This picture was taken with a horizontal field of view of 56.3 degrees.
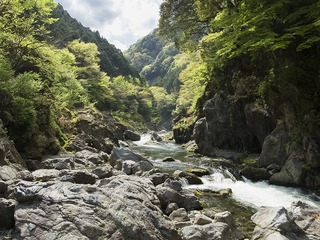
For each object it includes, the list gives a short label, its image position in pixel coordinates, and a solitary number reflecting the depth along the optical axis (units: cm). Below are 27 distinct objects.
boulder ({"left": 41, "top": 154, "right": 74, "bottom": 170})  1868
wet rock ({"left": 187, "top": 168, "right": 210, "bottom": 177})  1987
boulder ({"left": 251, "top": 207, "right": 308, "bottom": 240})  874
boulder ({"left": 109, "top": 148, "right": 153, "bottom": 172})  2020
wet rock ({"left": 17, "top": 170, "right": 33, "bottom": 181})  1198
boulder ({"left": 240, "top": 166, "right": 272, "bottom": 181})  1834
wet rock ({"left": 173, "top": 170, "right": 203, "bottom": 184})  1759
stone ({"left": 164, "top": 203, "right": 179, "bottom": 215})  1135
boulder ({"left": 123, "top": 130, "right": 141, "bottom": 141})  5317
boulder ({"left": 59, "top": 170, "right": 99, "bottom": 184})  1118
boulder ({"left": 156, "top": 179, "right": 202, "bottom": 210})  1215
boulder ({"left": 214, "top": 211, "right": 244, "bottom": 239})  963
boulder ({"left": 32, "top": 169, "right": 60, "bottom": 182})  1348
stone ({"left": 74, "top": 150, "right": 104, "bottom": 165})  2348
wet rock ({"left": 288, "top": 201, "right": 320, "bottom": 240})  928
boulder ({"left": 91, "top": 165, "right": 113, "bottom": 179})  1490
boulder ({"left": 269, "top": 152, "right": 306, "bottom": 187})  1617
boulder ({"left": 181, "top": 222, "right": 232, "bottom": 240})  861
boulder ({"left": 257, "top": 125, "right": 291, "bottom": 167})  1908
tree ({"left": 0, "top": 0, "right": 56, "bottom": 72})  2445
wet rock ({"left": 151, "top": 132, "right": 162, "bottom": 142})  5428
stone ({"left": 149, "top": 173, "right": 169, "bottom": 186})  1542
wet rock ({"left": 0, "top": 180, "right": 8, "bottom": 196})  981
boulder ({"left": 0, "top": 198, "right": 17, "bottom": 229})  758
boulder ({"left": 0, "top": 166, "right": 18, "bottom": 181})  1182
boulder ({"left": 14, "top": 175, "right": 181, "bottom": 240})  690
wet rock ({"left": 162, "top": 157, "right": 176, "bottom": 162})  2594
